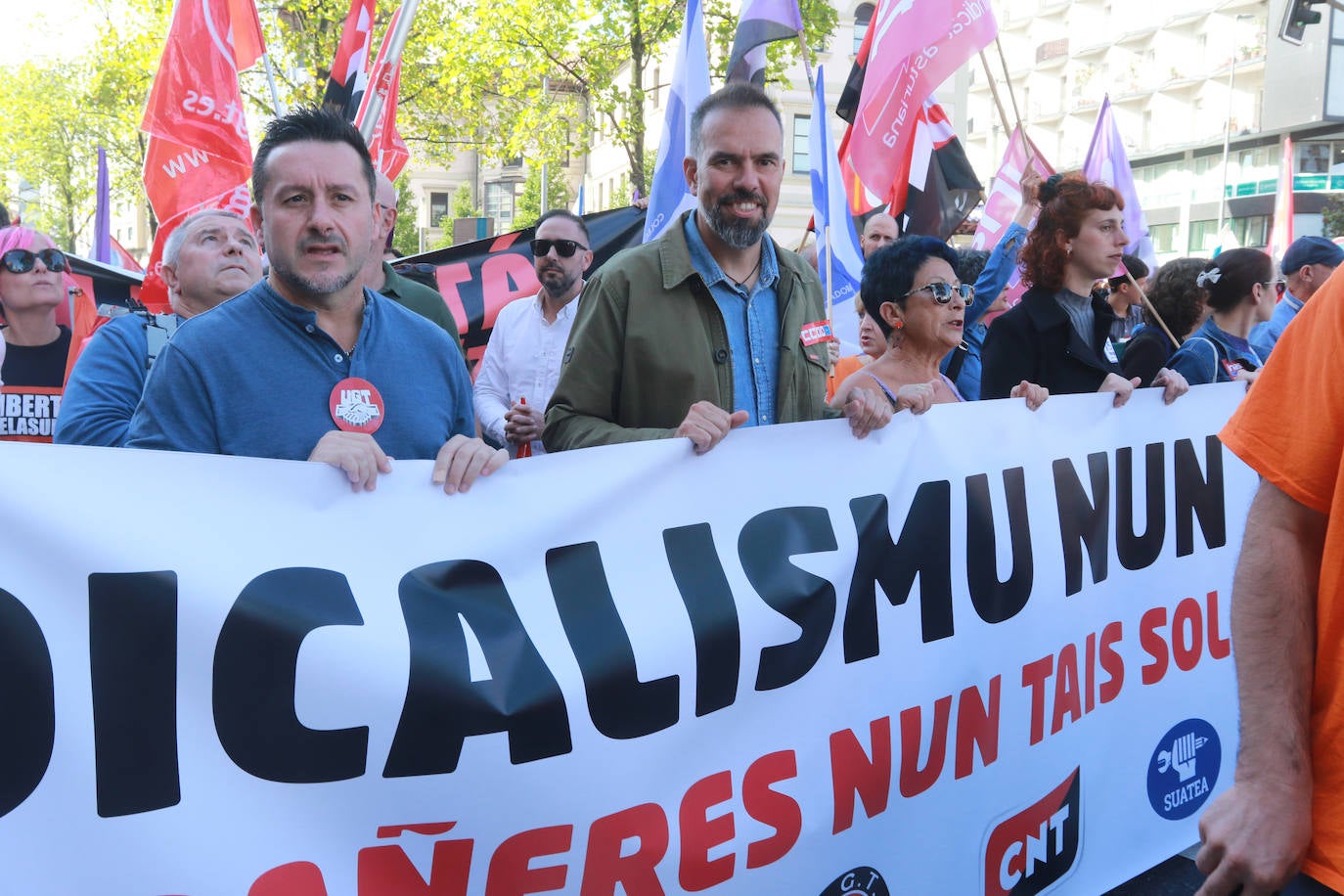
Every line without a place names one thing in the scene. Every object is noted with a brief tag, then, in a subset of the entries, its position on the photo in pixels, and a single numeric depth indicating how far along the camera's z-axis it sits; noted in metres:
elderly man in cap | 6.31
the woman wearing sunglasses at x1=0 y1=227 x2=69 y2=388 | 4.96
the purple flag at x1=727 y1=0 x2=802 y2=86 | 6.00
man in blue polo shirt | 2.33
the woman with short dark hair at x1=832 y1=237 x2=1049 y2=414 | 3.49
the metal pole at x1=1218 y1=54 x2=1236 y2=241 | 45.65
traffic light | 10.19
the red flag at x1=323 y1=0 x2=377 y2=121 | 6.12
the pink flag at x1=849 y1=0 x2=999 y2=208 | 6.09
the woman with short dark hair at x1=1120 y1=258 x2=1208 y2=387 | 5.13
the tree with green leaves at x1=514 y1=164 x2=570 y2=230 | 49.06
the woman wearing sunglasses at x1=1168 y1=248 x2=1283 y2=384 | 4.86
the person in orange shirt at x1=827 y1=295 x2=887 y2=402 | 4.40
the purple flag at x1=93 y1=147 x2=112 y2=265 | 11.85
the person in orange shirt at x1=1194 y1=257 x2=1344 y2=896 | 1.51
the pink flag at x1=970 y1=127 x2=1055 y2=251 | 8.33
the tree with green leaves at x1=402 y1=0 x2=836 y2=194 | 17.97
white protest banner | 1.92
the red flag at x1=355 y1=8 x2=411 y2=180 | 5.62
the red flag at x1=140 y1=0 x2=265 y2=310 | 5.72
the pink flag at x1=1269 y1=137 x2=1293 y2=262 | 15.02
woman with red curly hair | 3.91
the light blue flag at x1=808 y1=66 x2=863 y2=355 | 5.95
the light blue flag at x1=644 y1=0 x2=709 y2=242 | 6.01
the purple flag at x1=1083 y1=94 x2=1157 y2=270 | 9.65
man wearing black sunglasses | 5.24
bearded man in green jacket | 2.90
